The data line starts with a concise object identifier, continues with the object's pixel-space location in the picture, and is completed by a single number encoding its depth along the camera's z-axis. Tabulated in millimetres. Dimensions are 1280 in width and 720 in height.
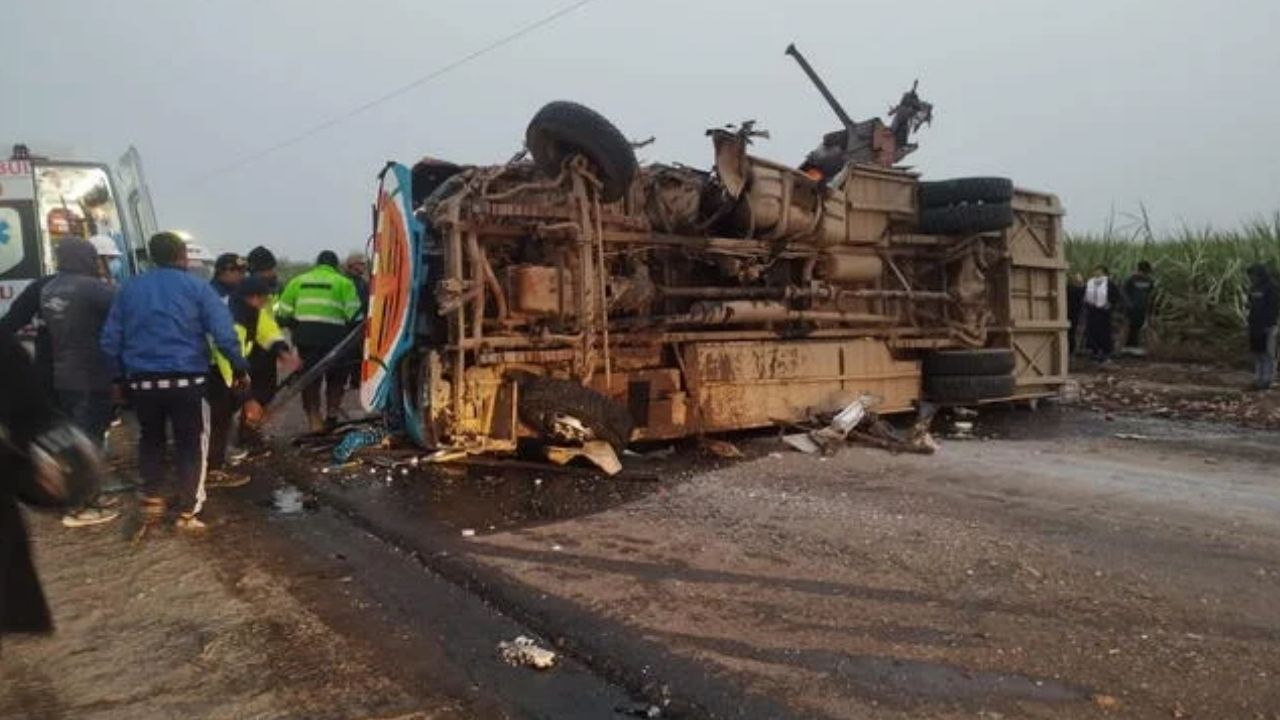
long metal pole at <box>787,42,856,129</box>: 10188
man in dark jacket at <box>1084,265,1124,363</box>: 15000
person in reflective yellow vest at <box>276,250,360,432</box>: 8391
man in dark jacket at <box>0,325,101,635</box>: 2092
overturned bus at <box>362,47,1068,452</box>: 6570
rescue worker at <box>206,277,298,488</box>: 6668
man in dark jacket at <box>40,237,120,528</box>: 5590
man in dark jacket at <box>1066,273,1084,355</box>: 15781
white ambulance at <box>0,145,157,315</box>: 8750
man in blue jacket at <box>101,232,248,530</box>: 5133
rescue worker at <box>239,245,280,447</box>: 7770
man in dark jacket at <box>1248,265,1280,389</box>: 11852
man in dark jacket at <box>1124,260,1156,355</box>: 15219
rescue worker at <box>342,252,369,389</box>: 8555
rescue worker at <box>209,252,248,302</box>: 7598
